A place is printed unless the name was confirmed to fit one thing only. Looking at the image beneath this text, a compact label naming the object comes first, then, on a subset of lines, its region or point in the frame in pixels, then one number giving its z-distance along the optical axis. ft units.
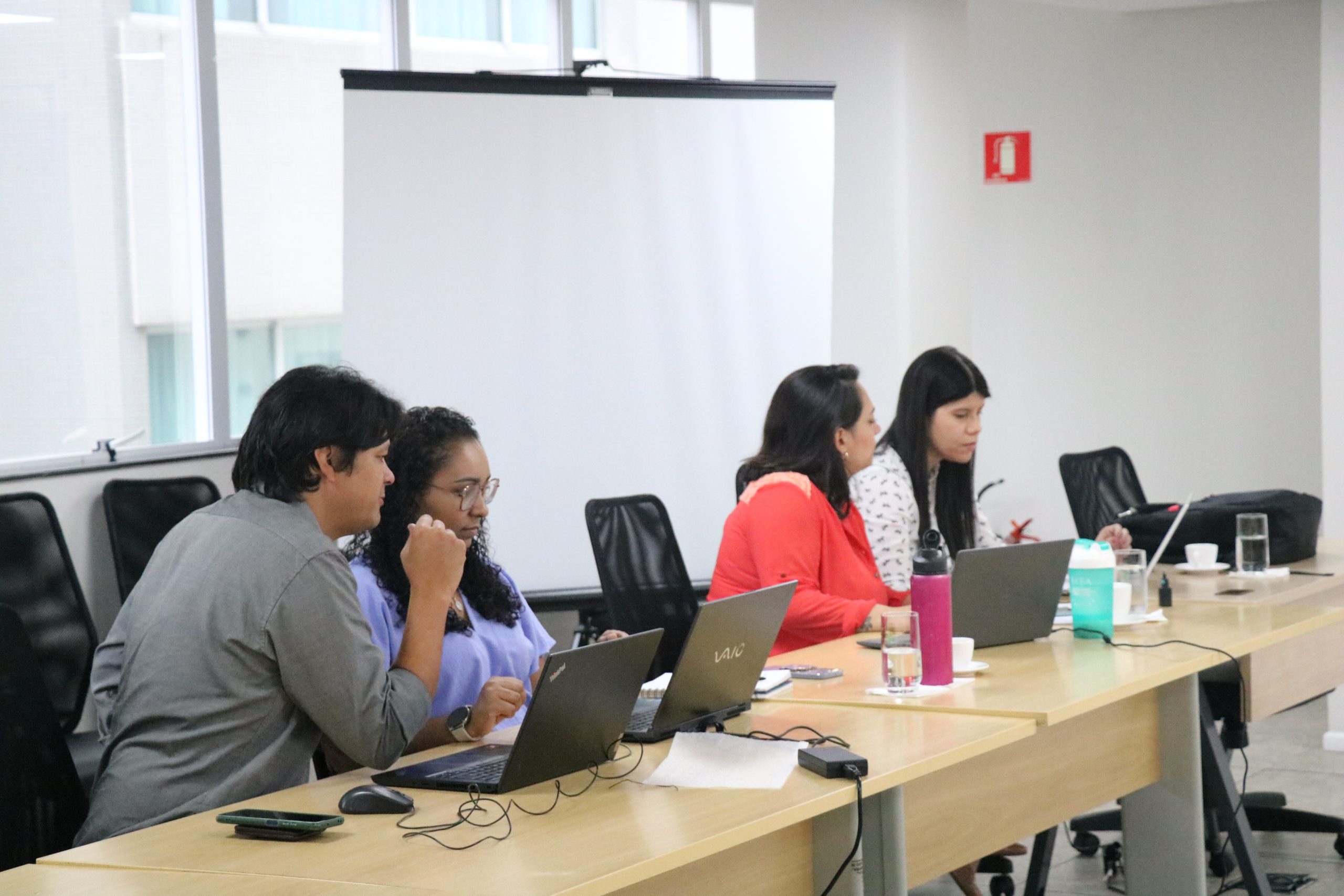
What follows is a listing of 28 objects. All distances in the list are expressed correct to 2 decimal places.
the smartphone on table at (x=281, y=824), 11.05
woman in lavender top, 15.61
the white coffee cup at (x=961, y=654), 16.31
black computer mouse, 11.72
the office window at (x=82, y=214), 24.37
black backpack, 23.78
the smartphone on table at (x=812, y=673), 16.56
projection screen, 25.27
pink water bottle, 15.42
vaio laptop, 13.26
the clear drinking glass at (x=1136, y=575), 19.13
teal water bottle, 18.13
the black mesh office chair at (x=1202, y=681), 21.85
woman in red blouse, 19.95
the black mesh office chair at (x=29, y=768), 12.77
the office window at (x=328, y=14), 27.79
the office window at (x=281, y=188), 27.40
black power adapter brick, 12.35
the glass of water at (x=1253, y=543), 22.79
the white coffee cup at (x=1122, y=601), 18.81
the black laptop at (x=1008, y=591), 17.03
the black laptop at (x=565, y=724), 11.71
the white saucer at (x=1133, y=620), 19.08
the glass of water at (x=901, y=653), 15.35
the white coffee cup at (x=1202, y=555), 23.27
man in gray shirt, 12.67
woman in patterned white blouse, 21.89
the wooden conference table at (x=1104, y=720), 14.84
